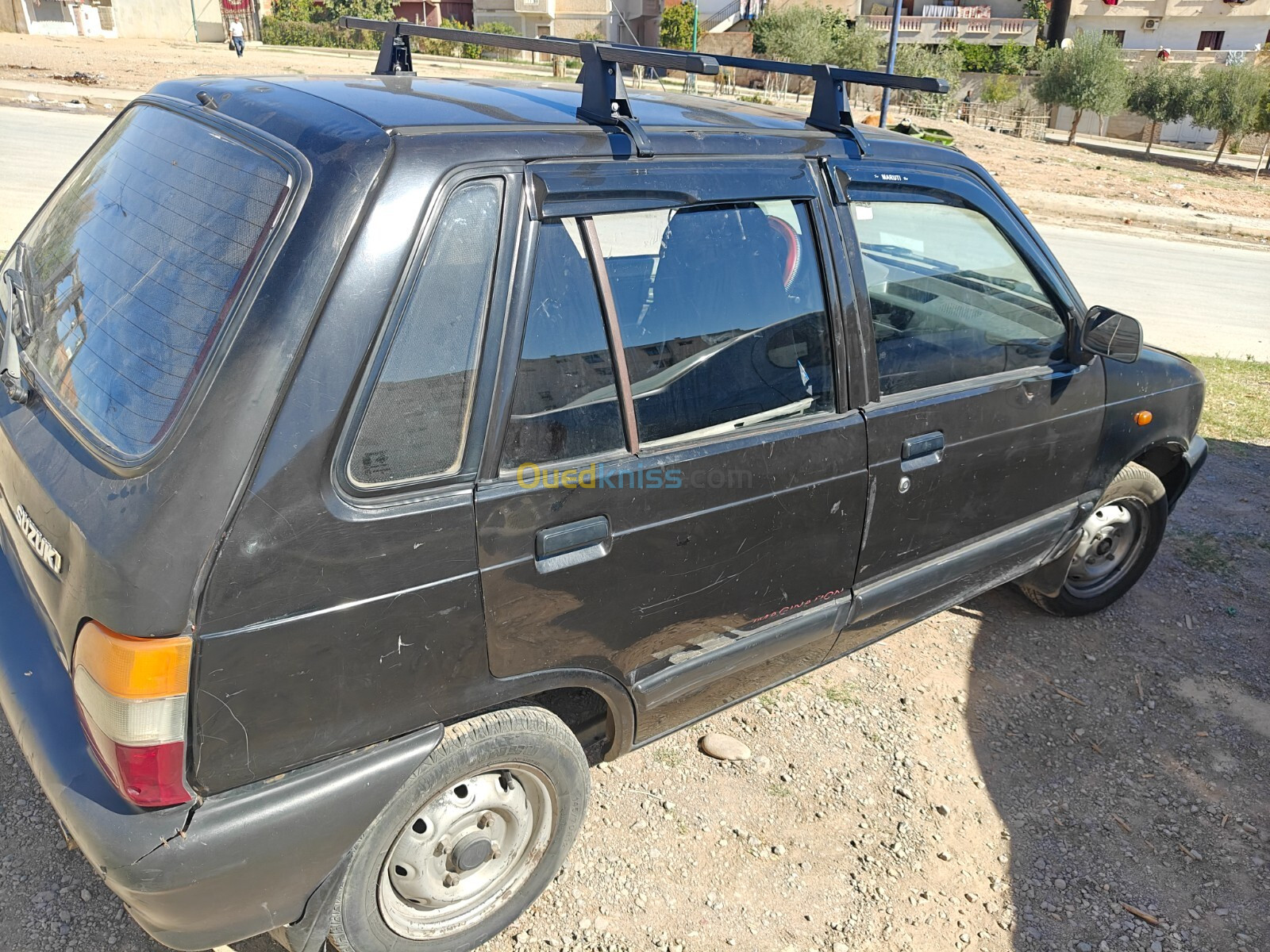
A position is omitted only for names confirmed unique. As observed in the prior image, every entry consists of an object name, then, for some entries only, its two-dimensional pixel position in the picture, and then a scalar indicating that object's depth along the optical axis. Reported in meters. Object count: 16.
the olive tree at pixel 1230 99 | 38.25
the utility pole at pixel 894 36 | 19.47
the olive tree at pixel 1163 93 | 40.69
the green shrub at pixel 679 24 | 52.41
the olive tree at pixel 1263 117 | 38.34
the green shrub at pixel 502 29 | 44.81
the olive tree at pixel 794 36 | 46.16
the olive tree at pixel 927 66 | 39.38
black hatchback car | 1.77
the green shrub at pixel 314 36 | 47.31
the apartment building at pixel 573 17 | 55.62
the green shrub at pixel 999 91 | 44.84
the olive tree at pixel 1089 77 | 41.47
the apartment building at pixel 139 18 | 48.03
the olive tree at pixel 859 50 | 45.53
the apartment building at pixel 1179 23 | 52.97
